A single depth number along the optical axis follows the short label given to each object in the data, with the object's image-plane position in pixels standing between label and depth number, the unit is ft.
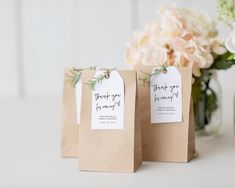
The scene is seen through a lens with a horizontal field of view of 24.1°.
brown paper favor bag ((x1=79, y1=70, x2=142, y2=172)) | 2.85
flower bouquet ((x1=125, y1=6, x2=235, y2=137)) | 3.41
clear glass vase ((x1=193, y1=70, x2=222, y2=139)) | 3.76
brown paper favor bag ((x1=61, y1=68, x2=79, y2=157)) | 3.16
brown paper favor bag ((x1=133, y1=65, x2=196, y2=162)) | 3.02
